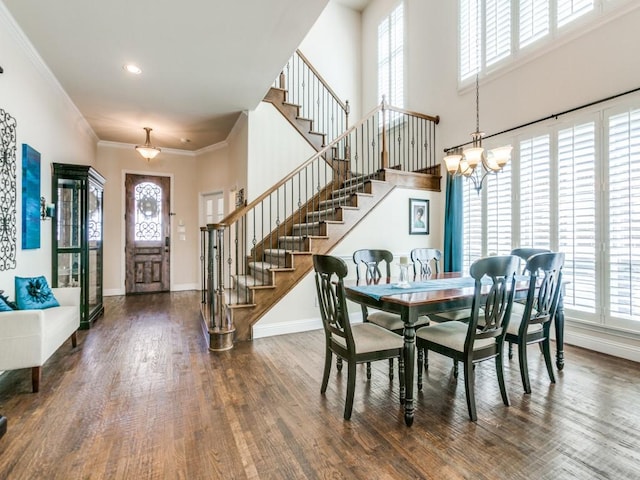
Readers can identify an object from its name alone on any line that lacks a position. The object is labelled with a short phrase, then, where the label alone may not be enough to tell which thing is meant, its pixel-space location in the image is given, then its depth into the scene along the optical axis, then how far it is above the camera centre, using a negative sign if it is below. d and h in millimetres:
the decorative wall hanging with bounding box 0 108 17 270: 2893 +421
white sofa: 2424 -788
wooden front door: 6836 +76
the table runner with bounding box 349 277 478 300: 2508 -415
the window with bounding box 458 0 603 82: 3730 +2694
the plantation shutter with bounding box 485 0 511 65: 4340 +2806
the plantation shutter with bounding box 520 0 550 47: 3891 +2641
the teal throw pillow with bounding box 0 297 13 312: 2639 -558
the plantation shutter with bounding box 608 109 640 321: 3113 +219
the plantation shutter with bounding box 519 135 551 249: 3830 +536
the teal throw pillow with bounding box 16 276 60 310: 3053 -548
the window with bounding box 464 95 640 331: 3160 +359
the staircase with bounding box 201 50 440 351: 3787 +444
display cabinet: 4141 +87
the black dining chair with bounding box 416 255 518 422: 2137 -675
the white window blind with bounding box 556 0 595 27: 3482 +2483
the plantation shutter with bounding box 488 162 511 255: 4266 +337
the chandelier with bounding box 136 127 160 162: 5703 +1534
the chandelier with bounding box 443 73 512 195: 2893 +706
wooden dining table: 2141 -444
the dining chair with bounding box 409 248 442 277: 3830 -244
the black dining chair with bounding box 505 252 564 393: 2453 -606
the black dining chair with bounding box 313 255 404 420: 2180 -702
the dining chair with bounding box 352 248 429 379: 2826 -412
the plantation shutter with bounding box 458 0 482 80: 4758 +2953
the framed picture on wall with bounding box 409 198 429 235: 5043 +329
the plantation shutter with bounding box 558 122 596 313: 3438 +267
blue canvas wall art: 3301 +419
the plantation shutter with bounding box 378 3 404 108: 6301 +3585
